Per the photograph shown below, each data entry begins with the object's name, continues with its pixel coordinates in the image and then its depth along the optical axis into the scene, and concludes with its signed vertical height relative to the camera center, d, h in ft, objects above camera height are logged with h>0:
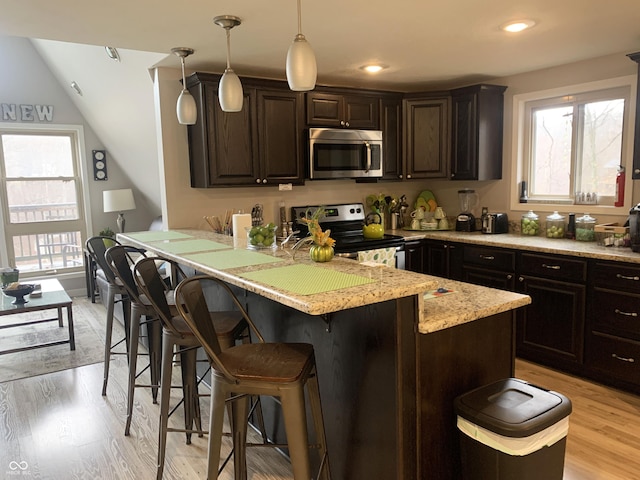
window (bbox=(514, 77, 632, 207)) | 12.01 +1.14
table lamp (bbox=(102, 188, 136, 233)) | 19.26 -0.24
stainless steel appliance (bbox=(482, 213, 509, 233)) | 13.96 -1.09
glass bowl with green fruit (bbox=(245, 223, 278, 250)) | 8.95 -0.86
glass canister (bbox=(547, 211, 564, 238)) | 12.84 -1.14
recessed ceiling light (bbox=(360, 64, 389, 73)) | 12.22 +3.12
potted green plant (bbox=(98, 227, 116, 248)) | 19.72 -1.54
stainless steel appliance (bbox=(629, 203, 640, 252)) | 10.20 -0.97
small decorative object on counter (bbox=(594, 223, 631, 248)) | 10.90 -1.24
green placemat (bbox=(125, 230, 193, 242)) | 10.53 -0.96
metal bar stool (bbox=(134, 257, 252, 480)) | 6.94 -2.03
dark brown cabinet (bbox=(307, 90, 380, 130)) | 13.35 +2.29
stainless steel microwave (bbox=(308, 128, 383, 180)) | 13.34 +1.04
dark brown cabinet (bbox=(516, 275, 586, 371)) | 10.85 -3.28
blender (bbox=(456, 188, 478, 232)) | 14.69 -0.80
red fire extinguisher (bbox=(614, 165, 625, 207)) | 11.70 -0.12
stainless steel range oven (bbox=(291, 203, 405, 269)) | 13.23 -1.26
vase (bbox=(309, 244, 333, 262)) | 7.17 -0.95
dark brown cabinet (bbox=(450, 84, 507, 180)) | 13.98 +1.66
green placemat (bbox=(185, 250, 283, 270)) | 7.20 -1.07
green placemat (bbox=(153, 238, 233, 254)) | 8.77 -1.02
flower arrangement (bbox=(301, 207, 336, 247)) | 7.19 -0.69
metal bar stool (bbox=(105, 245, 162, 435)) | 8.27 -2.23
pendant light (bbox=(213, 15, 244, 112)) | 7.97 +1.68
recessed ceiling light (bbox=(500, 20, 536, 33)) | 8.99 +3.04
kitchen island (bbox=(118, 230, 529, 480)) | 5.51 -2.08
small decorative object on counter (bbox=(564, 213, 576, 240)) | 12.54 -1.14
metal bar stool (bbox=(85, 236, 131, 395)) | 9.88 -2.02
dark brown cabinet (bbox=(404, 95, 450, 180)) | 14.75 +1.58
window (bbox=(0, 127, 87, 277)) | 19.13 -0.10
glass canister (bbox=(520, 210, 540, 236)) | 13.46 -1.11
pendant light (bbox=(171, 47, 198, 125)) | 9.54 +1.68
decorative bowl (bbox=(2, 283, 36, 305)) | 13.55 -2.66
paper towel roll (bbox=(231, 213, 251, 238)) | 10.35 -0.70
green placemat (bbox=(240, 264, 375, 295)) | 5.48 -1.10
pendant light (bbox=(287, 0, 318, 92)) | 6.16 +1.64
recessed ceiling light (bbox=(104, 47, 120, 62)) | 12.46 +3.72
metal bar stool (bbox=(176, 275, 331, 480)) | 5.29 -2.16
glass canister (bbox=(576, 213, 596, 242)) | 12.05 -1.16
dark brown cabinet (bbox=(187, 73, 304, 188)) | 11.82 +1.41
